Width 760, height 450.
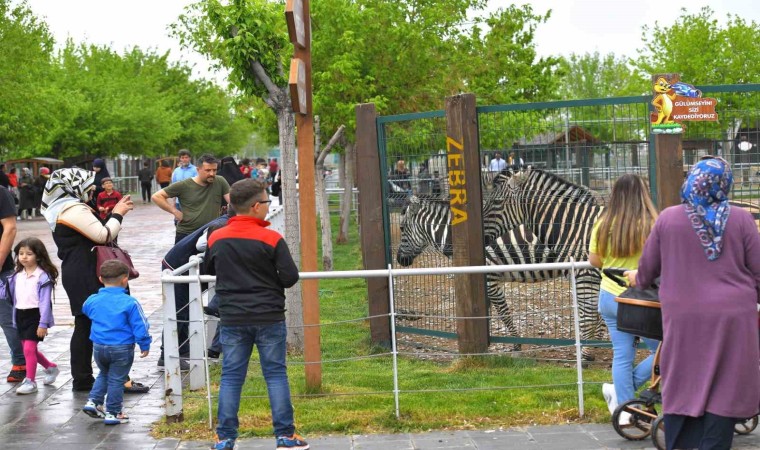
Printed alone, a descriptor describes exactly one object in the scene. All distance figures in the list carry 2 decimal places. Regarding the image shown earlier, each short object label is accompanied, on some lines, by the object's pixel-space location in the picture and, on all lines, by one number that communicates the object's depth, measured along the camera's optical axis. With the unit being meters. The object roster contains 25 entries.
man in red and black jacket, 6.34
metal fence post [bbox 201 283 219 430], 7.34
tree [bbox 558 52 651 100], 81.19
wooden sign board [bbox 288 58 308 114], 7.77
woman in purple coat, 5.06
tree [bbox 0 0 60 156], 34.50
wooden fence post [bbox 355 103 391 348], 10.44
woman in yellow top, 6.56
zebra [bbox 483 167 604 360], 9.35
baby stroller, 5.88
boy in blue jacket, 7.71
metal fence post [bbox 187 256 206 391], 7.84
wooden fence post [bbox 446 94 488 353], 9.27
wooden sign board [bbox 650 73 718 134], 8.72
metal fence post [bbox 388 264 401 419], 7.32
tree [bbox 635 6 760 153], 44.94
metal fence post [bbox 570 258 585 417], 7.30
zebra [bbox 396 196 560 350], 9.61
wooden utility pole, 8.10
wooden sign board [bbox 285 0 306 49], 7.72
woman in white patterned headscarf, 8.69
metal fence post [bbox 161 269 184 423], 7.38
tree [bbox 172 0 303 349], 9.95
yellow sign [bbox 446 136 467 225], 9.31
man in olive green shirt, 10.41
